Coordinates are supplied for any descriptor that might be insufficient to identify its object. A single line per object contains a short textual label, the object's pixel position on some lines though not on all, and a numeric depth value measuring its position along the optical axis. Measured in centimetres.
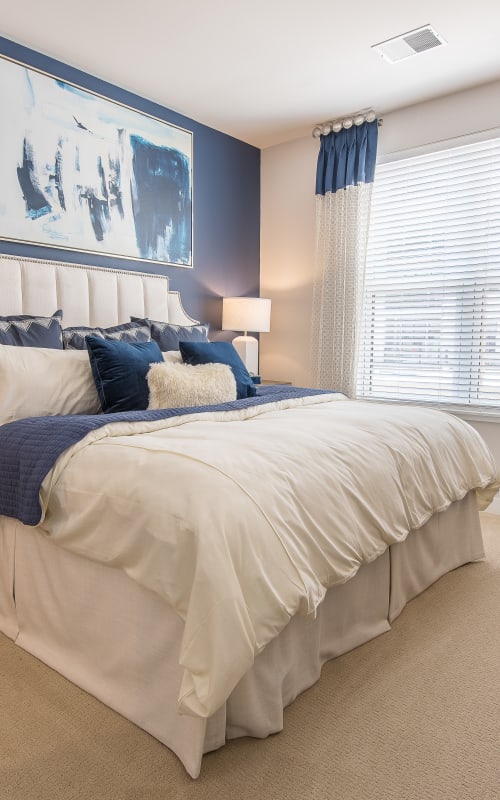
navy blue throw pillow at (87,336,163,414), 245
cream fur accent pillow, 246
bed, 132
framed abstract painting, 311
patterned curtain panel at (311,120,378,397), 414
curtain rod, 406
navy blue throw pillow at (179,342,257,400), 290
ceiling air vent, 303
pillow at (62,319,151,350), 291
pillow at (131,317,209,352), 324
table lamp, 424
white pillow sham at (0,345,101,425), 225
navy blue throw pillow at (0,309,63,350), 265
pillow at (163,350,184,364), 297
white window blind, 368
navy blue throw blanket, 175
